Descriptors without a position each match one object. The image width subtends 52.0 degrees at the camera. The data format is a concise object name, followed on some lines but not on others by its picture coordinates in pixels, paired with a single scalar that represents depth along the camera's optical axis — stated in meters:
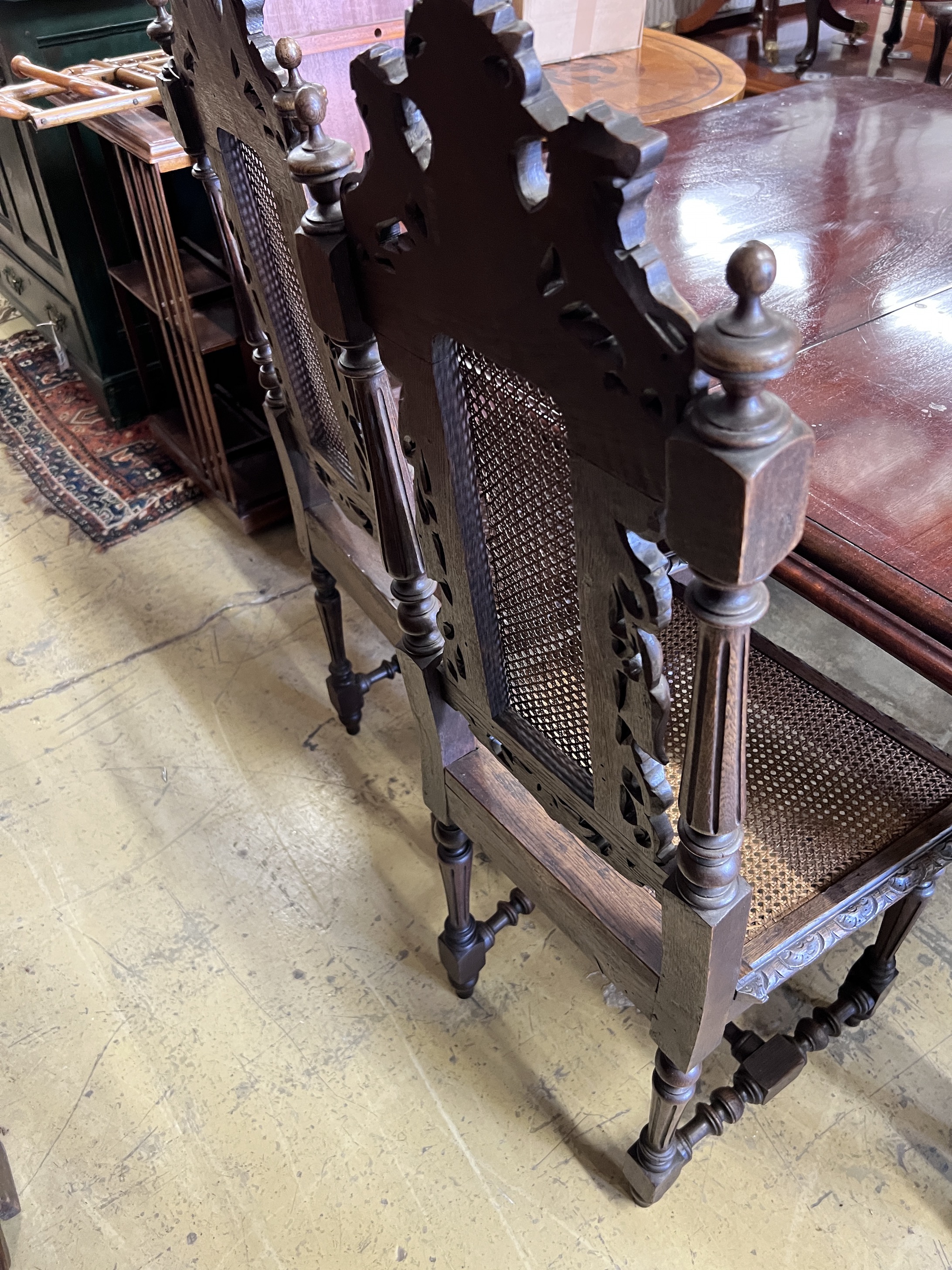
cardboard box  2.36
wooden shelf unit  2.04
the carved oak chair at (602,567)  0.56
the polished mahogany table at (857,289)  0.97
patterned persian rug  2.63
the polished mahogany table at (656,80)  2.17
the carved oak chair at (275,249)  1.07
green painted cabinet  2.41
